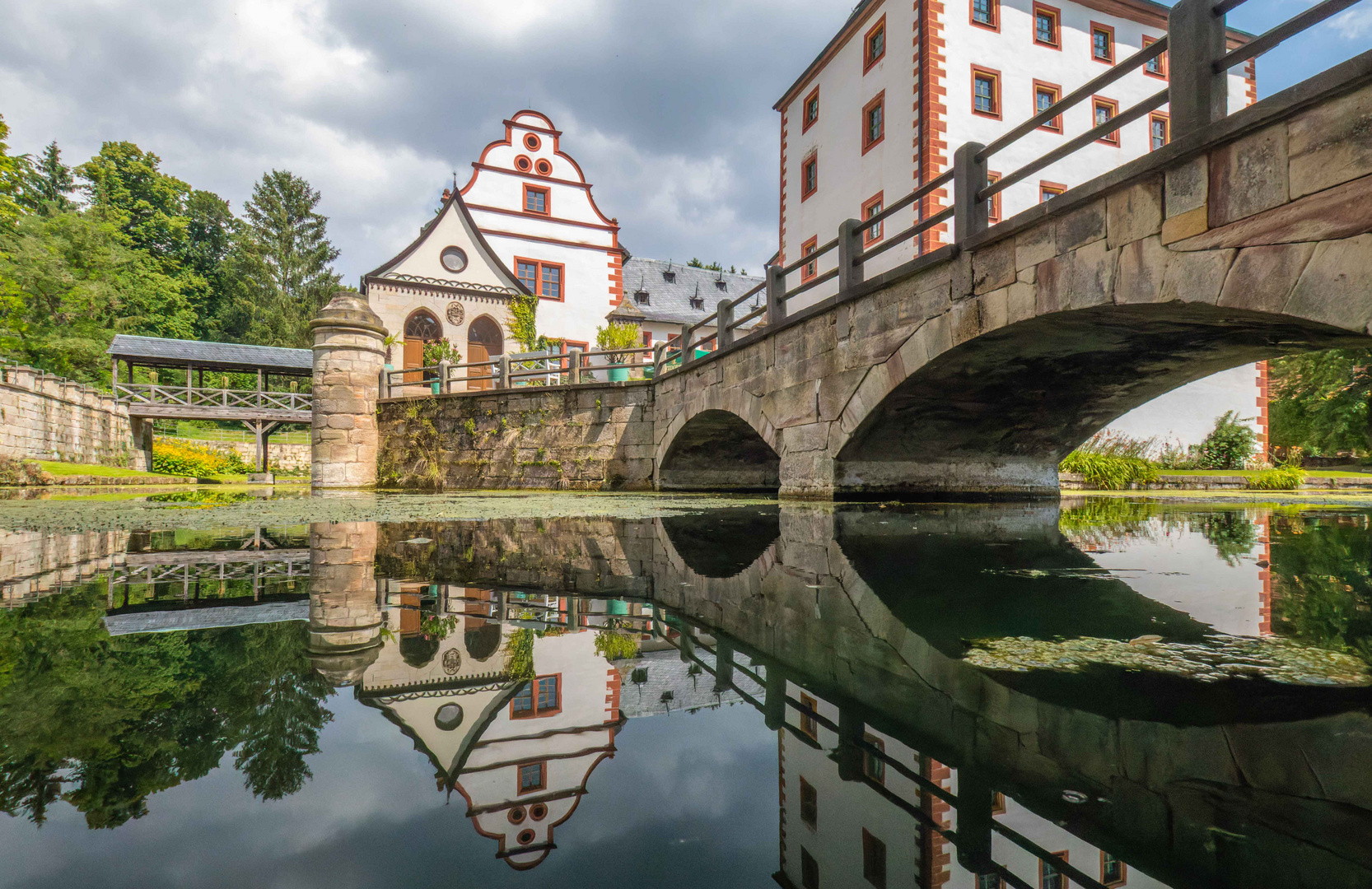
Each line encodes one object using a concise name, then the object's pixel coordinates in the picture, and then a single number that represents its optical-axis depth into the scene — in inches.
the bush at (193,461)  889.5
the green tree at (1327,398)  1072.8
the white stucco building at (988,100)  668.1
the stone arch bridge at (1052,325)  125.8
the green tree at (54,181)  1578.5
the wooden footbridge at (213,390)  1063.6
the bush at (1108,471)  586.6
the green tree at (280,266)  1596.9
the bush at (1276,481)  569.0
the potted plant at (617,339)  845.8
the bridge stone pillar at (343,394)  587.8
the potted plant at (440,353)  1020.5
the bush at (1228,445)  748.0
